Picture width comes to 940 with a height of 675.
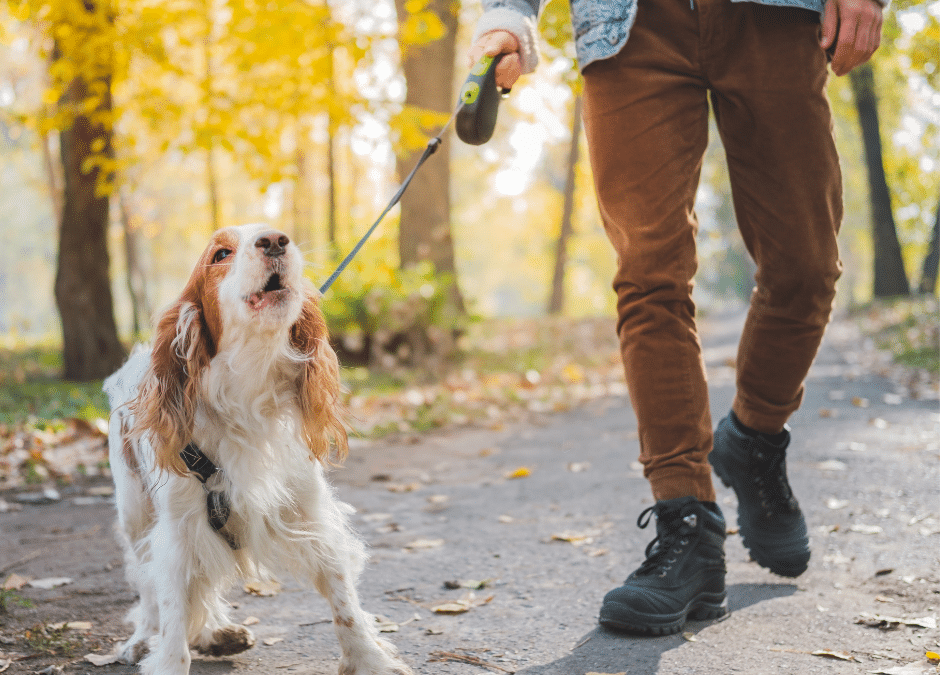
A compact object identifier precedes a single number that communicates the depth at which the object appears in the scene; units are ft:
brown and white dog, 6.89
